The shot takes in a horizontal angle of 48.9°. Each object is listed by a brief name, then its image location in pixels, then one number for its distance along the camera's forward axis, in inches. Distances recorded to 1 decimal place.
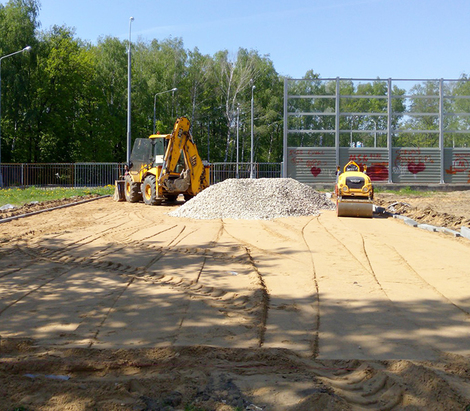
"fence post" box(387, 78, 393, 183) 1278.3
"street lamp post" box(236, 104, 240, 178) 2089.1
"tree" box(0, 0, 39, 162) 1641.2
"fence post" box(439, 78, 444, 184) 1286.9
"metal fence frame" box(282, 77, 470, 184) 1277.1
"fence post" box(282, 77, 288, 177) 1260.7
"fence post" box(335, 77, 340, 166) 1279.5
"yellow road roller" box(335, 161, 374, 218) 668.7
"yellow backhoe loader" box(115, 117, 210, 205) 805.9
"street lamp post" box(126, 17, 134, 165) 1223.4
